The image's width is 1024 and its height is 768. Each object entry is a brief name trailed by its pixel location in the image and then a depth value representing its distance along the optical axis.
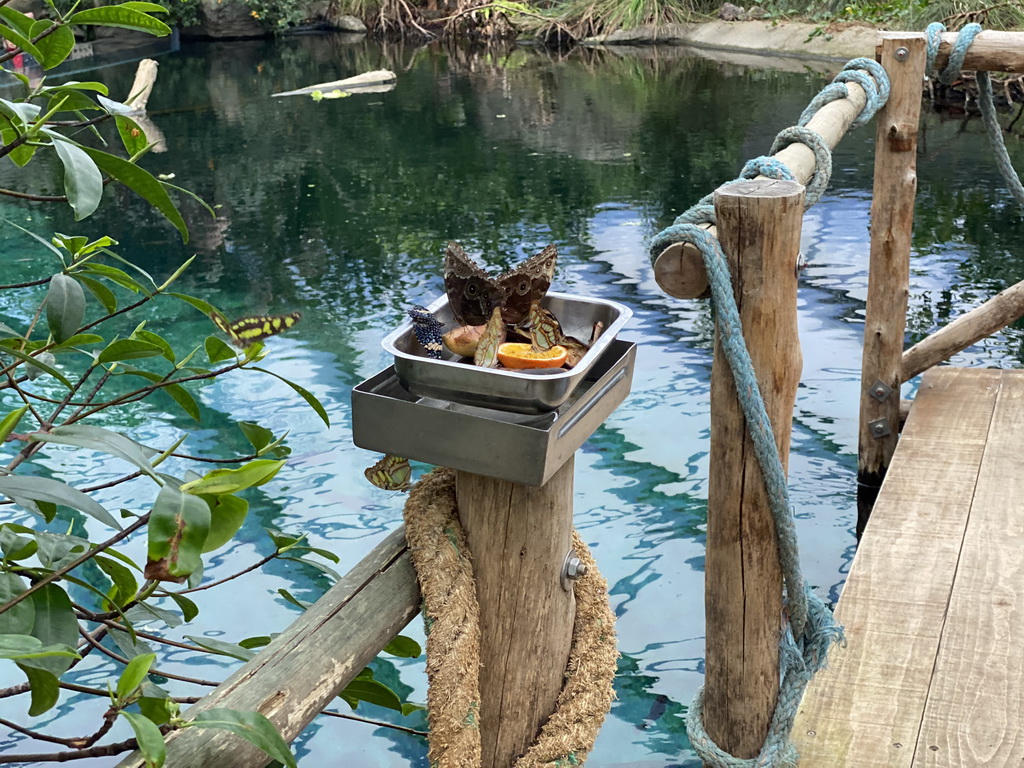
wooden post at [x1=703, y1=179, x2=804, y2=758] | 1.44
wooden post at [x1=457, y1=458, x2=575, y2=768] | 1.32
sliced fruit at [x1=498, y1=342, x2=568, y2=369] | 1.23
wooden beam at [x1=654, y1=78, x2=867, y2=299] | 1.47
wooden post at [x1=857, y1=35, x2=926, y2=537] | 2.83
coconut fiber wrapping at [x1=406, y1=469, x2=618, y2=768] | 1.30
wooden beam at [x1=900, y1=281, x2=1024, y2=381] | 3.21
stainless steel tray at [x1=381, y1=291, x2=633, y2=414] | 1.19
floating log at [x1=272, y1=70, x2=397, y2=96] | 12.25
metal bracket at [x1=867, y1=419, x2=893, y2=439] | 3.30
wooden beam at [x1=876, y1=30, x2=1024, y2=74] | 2.90
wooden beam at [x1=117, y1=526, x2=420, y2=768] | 1.08
